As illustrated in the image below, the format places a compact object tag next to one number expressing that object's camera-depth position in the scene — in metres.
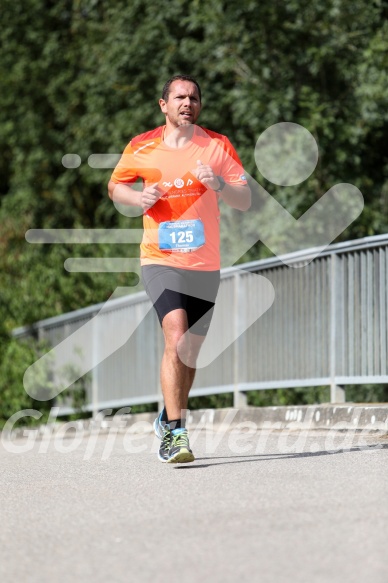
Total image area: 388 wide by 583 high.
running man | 15.00
